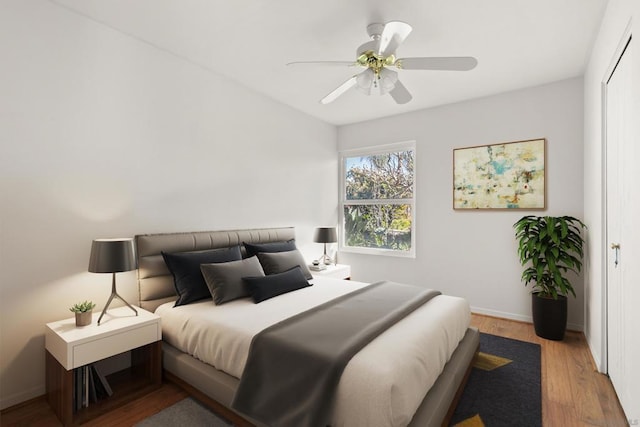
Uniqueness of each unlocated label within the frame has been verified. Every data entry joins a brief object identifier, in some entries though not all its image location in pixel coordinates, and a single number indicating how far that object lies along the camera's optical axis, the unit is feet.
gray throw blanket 5.04
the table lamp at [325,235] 14.48
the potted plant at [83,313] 6.88
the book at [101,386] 7.31
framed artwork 11.89
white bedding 4.79
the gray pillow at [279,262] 10.44
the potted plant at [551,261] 10.37
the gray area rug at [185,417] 6.40
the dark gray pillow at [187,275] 8.57
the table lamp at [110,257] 7.11
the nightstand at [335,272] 13.53
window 15.25
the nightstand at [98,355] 6.30
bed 4.91
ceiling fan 6.91
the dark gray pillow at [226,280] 8.46
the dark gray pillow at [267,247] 11.04
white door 5.72
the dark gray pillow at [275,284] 8.71
